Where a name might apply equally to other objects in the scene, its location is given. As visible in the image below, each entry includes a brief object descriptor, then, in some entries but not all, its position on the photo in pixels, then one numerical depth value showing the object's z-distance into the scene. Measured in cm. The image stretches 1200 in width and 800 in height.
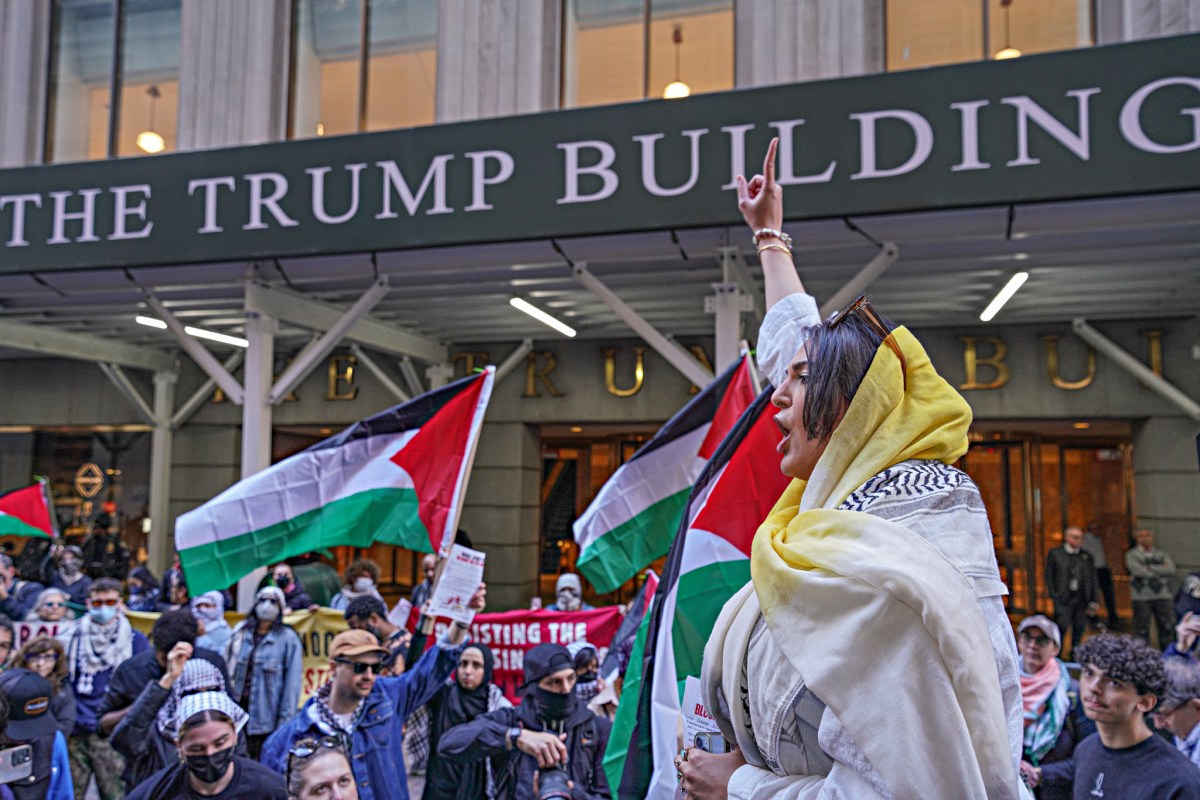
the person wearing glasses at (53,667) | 548
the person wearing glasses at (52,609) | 796
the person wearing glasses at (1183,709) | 454
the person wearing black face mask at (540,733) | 469
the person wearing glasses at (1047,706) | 508
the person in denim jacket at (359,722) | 438
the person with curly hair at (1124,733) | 367
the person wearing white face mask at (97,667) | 689
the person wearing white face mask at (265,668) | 692
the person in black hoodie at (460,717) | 505
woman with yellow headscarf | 136
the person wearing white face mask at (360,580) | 1030
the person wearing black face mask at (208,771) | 369
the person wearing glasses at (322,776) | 374
